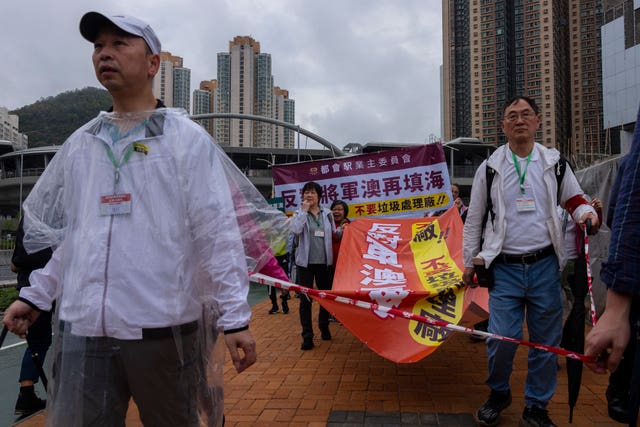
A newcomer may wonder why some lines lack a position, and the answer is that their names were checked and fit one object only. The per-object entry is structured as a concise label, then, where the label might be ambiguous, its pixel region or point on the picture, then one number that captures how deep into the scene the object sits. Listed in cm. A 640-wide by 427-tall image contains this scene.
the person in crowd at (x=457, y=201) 651
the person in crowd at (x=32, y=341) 359
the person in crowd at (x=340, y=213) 678
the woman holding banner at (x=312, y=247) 575
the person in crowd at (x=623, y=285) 118
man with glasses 306
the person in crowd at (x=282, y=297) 815
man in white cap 169
